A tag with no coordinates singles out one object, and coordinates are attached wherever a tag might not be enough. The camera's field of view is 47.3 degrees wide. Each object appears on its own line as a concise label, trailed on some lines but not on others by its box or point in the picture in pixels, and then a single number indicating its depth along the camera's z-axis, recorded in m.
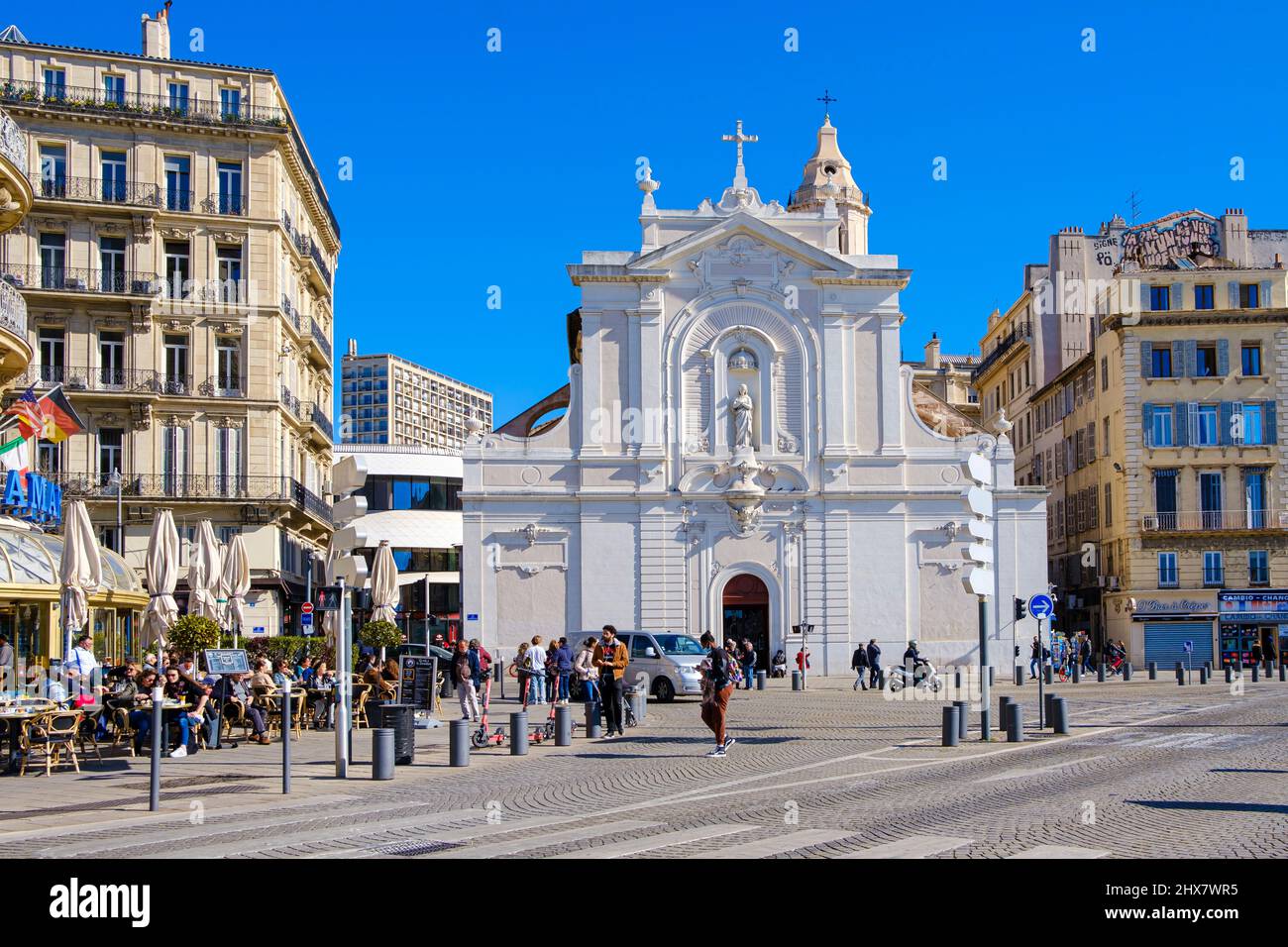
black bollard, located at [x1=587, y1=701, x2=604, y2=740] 24.06
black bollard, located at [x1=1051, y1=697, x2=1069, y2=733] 23.89
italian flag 33.02
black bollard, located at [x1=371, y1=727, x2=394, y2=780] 18.03
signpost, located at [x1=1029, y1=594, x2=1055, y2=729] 30.36
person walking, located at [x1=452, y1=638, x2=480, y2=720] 28.03
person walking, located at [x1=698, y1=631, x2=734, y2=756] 21.14
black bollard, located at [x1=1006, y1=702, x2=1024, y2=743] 22.20
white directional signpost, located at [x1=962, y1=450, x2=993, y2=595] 22.16
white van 37.22
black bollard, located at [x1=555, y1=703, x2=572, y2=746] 23.31
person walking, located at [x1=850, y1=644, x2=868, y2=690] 45.34
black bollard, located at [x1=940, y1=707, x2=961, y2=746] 22.28
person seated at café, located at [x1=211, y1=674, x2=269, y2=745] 23.52
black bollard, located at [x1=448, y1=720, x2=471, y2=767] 20.17
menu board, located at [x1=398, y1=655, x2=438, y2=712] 29.25
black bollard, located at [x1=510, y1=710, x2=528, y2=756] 21.80
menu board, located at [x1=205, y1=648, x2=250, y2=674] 28.08
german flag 33.47
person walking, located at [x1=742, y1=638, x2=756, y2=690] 45.88
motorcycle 44.11
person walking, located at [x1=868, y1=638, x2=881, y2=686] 45.59
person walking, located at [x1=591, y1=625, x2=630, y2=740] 24.78
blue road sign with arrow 30.36
